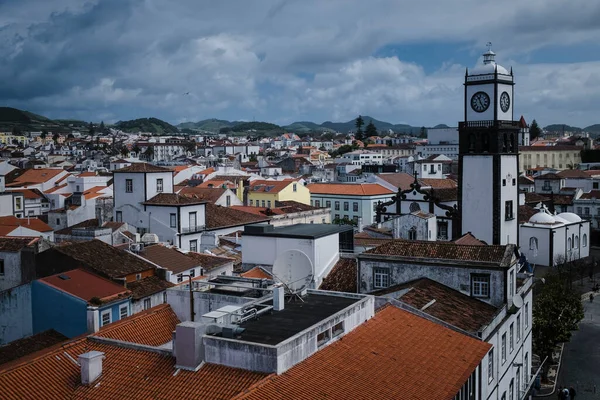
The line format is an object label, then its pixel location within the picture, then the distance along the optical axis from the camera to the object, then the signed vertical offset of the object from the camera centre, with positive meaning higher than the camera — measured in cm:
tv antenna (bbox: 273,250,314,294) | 2547 -371
